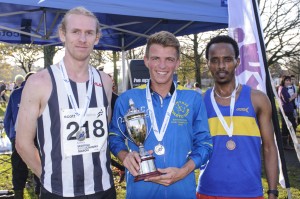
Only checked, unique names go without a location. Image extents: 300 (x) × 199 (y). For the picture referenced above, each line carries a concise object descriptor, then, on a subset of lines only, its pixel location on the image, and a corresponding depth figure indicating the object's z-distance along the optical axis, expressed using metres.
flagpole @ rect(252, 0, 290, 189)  2.87
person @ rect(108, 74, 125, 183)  6.12
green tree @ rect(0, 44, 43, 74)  23.06
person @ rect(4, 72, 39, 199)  5.20
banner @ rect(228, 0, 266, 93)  3.29
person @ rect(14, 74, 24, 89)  7.31
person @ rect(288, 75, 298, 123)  10.35
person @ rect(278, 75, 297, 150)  9.53
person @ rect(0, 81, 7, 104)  16.86
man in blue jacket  2.09
